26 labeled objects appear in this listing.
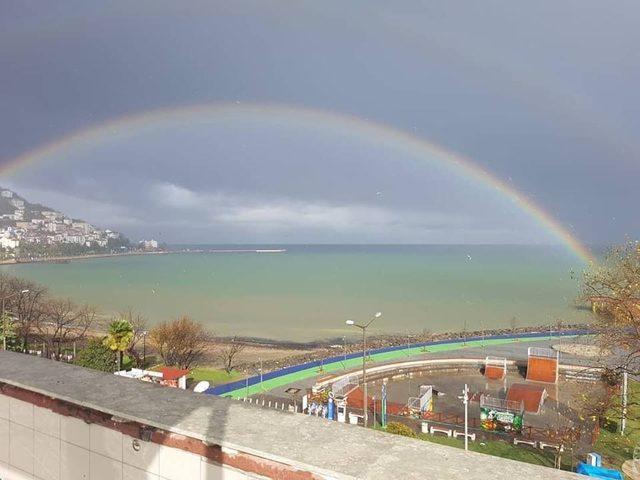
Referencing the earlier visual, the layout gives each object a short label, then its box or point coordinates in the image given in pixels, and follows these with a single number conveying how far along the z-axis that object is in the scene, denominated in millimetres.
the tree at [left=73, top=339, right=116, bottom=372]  26844
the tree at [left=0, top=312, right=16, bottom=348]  29772
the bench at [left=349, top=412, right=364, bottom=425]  21994
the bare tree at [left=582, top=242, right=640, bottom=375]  12500
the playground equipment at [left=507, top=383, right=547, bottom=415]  24641
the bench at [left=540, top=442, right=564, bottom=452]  19173
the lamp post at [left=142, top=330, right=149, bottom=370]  35800
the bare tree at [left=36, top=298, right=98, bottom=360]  39388
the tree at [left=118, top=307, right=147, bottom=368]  33406
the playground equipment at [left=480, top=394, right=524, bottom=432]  21719
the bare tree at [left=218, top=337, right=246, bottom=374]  36747
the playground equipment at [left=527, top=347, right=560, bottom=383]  32688
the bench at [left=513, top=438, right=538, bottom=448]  19738
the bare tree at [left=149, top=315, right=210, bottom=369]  35219
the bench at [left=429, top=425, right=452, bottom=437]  20552
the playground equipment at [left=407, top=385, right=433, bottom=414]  24016
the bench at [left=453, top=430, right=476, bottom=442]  19981
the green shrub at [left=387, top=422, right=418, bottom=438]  17672
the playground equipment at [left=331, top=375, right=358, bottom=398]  26458
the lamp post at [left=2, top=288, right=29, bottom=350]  28403
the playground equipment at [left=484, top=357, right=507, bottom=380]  33562
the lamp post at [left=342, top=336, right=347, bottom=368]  36000
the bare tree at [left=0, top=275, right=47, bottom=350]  38938
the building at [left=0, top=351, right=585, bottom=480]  3098
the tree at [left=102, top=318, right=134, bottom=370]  27016
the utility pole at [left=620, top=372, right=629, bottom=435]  19453
